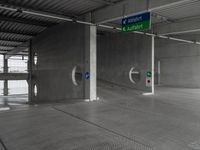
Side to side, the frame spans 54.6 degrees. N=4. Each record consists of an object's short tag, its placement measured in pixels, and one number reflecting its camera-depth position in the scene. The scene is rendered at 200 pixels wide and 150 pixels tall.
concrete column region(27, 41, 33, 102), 15.83
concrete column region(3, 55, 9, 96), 23.17
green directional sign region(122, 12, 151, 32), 6.66
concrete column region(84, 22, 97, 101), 8.45
